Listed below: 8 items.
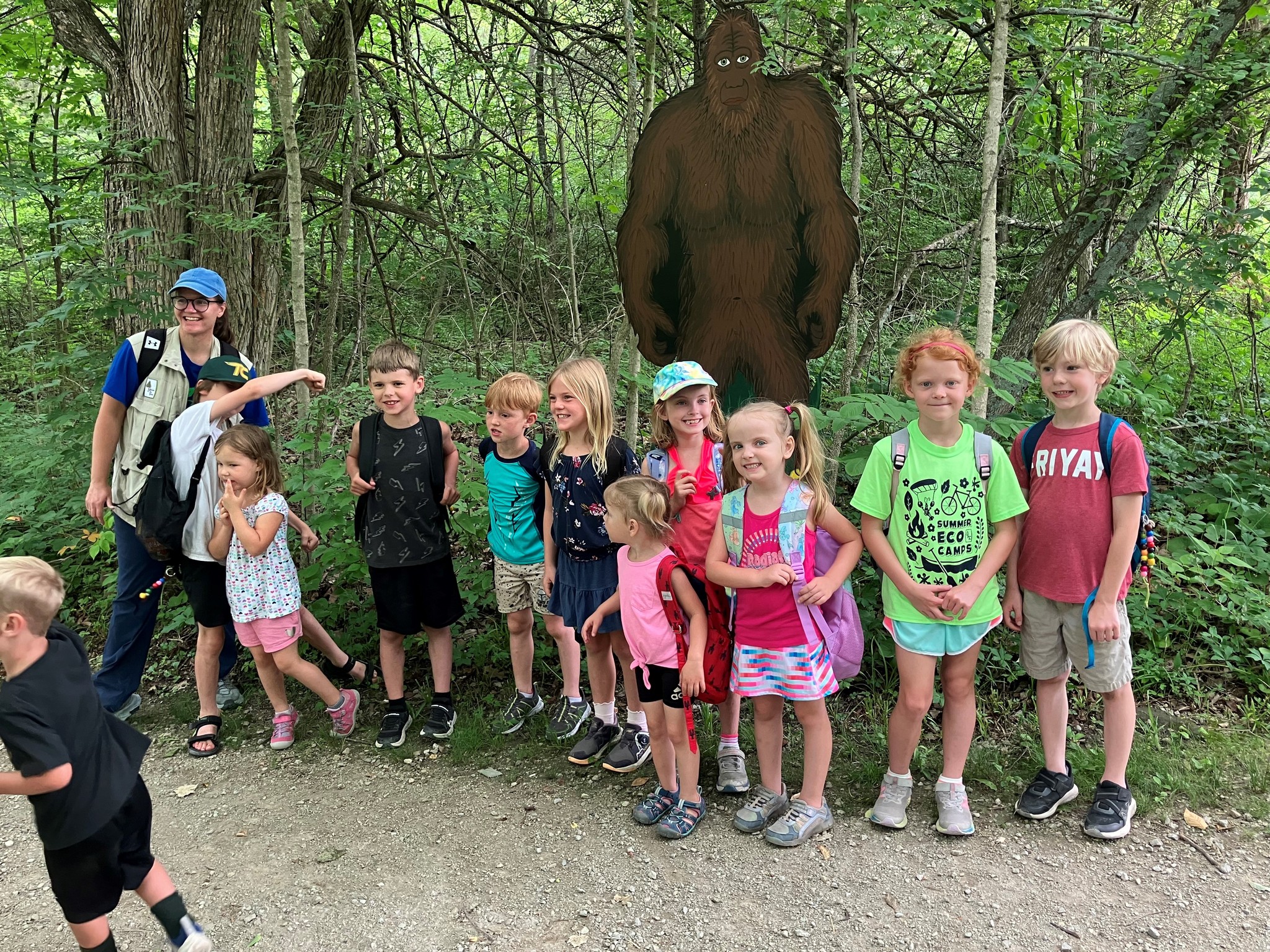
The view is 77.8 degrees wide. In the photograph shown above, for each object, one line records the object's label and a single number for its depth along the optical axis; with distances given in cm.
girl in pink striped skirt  260
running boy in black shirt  190
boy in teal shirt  321
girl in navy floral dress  306
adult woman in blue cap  346
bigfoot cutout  347
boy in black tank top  333
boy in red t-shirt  253
